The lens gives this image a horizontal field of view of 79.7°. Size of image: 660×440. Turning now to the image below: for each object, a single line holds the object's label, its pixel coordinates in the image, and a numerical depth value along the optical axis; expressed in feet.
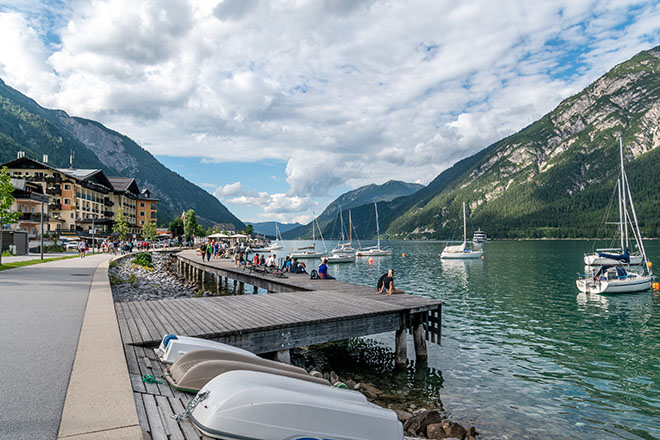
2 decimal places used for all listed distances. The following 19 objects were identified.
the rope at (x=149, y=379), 21.35
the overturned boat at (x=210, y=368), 20.44
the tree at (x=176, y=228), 480.64
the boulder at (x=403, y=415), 32.69
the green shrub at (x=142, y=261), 166.25
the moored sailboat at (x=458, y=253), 279.90
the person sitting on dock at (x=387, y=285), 61.99
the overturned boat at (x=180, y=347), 25.59
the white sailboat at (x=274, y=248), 439.22
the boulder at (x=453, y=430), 30.58
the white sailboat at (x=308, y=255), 295.69
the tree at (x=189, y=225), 415.03
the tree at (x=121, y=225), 260.83
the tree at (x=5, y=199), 99.96
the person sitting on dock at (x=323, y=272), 82.07
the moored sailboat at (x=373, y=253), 321.93
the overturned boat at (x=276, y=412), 14.38
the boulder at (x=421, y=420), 31.42
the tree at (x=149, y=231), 371.76
